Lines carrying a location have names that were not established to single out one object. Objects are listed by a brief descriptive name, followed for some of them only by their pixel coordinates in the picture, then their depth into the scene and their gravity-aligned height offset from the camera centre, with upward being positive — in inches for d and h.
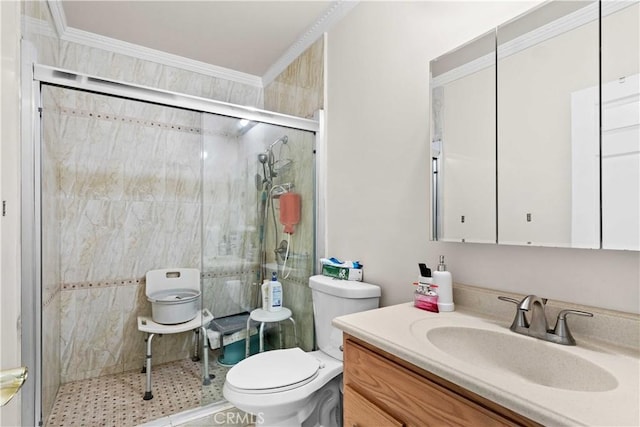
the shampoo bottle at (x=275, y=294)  81.4 -20.9
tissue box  68.7 -13.4
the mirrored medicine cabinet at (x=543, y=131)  33.5 +9.8
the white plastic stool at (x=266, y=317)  79.8 -26.6
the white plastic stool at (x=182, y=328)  78.8 -31.8
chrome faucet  34.7 -12.6
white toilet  53.4 -29.0
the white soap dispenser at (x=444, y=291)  46.9 -11.6
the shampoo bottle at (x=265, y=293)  81.4 -20.6
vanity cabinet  27.6 -18.6
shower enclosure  64.3 -1.1
